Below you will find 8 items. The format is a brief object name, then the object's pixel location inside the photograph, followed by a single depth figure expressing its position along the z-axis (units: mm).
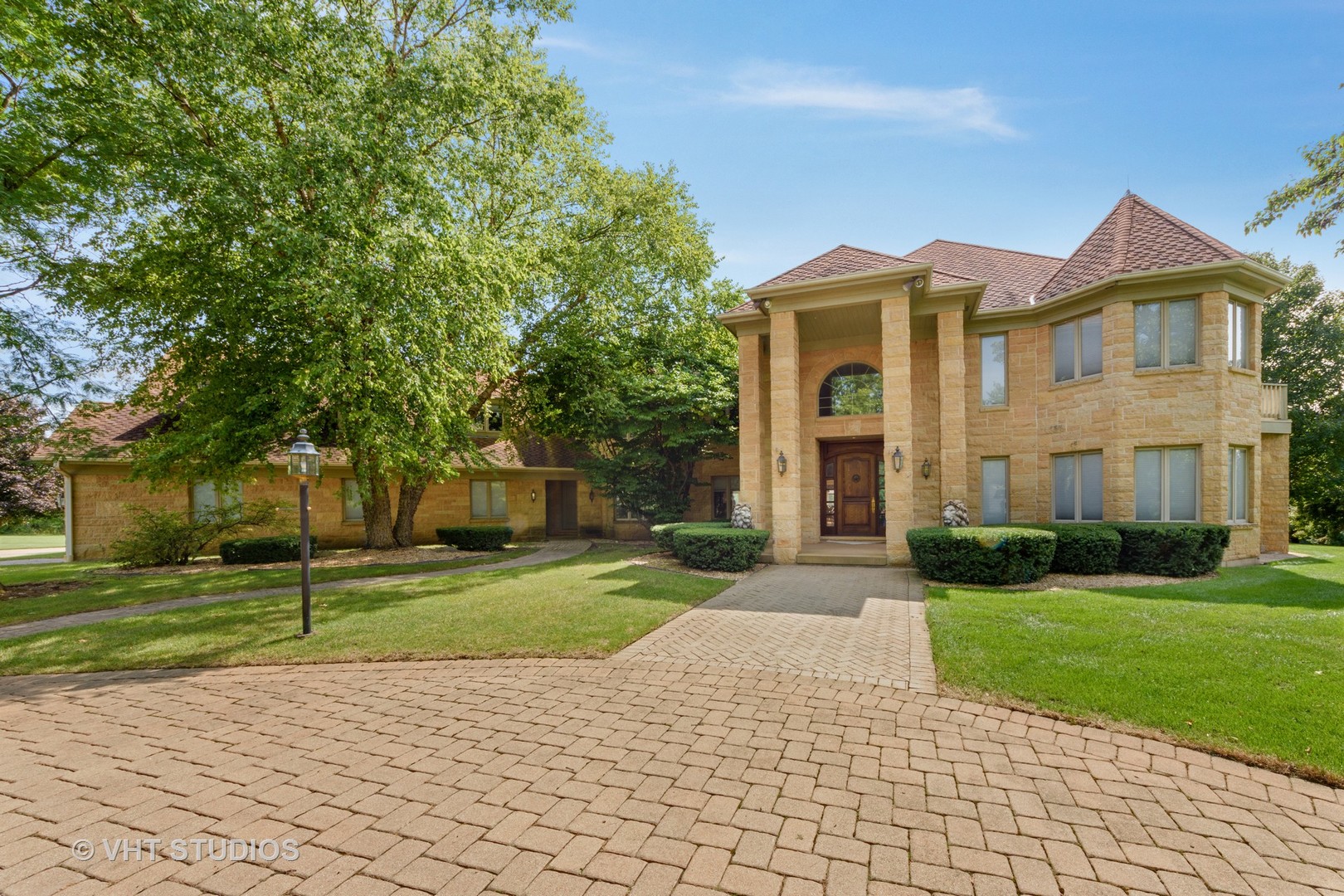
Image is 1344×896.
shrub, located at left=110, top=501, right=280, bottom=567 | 13500
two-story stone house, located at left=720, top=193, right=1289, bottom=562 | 11672
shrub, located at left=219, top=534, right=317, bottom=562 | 14336
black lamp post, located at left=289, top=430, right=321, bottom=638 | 6930
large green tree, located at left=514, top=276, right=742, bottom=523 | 16656
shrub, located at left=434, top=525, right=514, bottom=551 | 17969
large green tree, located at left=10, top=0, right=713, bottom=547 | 9641
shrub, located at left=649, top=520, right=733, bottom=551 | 14203
